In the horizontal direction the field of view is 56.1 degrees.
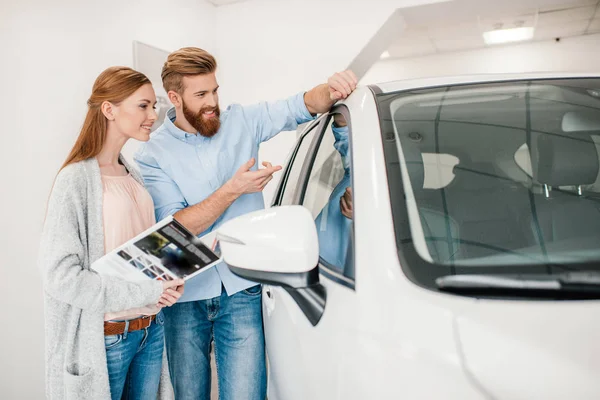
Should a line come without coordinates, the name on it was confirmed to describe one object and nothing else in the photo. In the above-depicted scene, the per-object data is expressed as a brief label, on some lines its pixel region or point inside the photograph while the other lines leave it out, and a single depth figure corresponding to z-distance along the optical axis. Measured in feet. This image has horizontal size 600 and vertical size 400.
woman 4.94
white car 2.69
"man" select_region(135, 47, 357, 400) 6.04
